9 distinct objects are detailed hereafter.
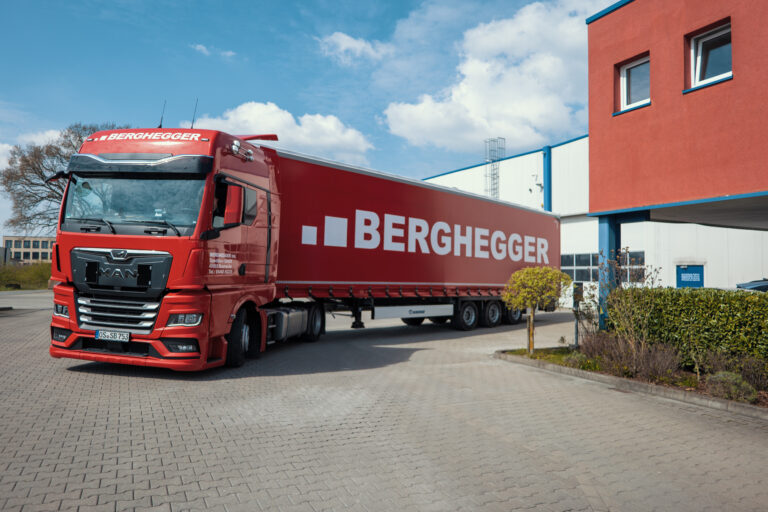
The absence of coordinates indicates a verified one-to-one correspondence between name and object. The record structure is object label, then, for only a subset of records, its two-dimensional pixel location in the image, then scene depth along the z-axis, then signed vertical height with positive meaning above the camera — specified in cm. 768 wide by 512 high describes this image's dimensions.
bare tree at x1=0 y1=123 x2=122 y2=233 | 2898 +524
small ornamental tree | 1016 -14
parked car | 1514 -2
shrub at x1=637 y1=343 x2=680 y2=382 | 765 -121
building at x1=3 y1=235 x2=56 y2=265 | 10076 +469
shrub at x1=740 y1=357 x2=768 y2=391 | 689 -118
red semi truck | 711 +45
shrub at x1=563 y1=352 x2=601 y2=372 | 868 -137
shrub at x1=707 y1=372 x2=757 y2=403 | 653 -131
